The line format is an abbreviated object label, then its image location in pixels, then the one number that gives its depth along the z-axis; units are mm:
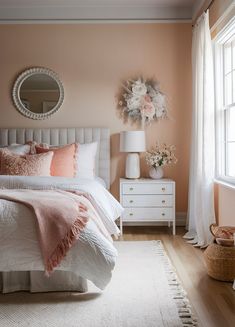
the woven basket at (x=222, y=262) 2803
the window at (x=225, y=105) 3795
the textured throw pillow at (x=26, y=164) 3760
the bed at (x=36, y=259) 2383
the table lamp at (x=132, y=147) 4492
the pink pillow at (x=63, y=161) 3988
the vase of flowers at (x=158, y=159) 4535
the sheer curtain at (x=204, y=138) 3820
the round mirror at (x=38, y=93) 4789
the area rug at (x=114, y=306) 2164
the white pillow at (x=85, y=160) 4242
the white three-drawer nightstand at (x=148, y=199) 4402
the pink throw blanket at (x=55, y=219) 2359
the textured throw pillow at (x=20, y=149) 4242
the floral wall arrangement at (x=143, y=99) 4766
